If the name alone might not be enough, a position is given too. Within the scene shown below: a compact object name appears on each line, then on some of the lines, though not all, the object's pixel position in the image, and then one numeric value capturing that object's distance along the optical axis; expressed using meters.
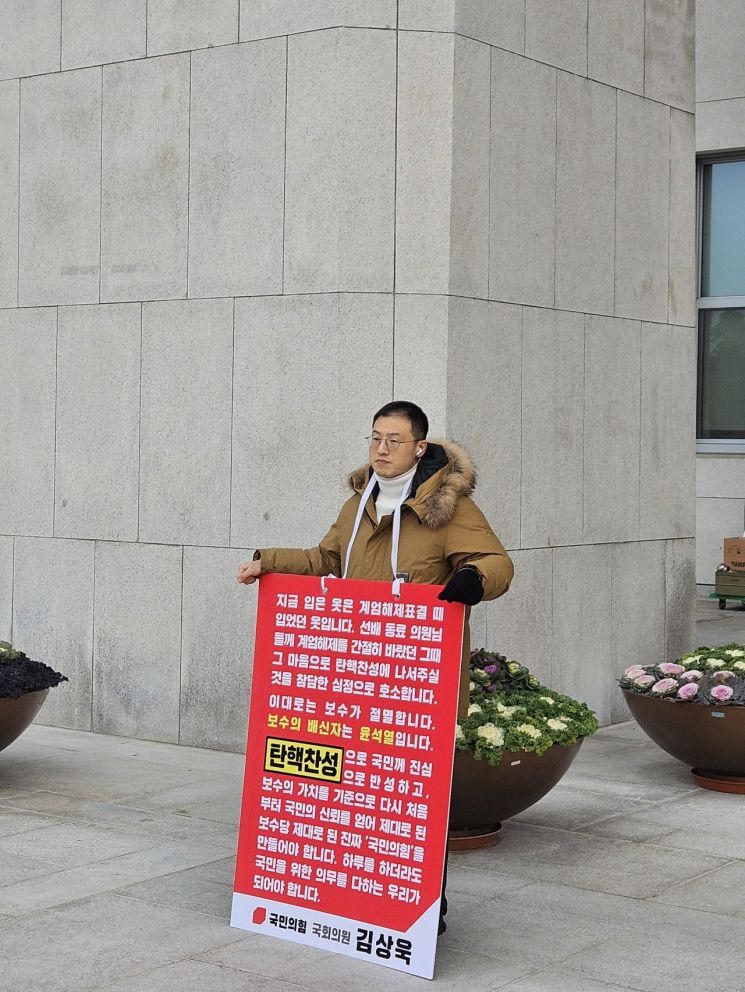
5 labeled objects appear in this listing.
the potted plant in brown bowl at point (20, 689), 8.86
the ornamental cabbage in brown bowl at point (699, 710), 8.73
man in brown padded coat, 6.11
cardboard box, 19.30
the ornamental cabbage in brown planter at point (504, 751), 7.35
